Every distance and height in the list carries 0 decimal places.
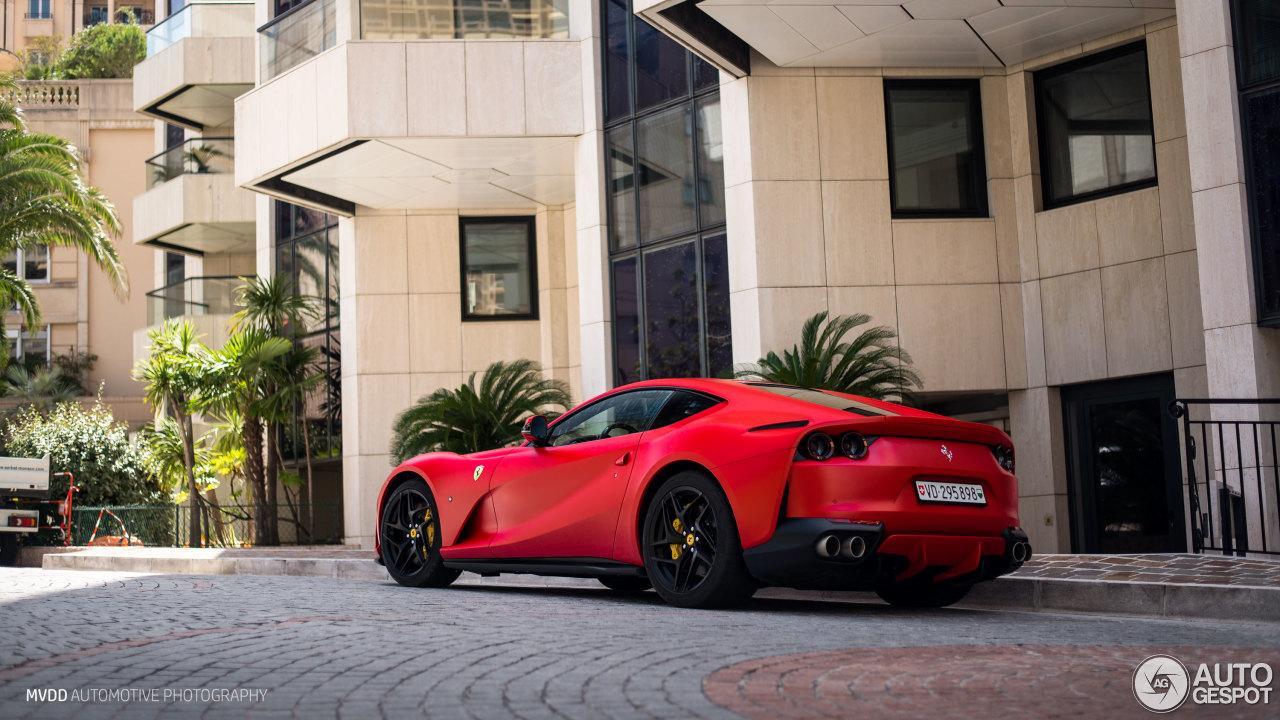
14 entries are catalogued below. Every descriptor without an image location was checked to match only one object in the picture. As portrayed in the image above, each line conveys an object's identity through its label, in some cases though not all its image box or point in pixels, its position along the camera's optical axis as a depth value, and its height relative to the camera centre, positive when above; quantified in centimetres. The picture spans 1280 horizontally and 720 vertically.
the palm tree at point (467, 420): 1582 +46
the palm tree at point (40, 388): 4581 +314
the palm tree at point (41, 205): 2403 +511
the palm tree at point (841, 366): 1276 +77
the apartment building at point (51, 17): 6731 +2385
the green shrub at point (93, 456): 2253 +29
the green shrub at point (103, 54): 5281 +1719
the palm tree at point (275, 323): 2139 +242
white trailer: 1764 -28
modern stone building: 1315 +307
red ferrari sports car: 686 -30
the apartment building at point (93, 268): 5038 +806
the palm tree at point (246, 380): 2102 +142
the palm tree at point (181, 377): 2116 +151
